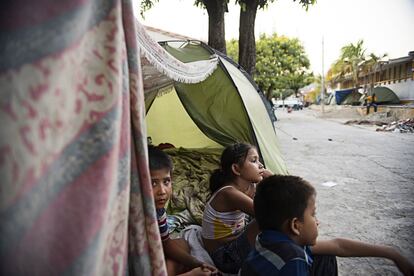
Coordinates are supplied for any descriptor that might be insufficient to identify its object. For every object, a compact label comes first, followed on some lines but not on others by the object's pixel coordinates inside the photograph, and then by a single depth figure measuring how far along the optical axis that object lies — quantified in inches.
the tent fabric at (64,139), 24.4
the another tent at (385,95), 732.0
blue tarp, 1003.3
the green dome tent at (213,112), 148.2
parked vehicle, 1275.8
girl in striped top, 69.6
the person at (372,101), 659.6
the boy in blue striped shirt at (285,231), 47.6
